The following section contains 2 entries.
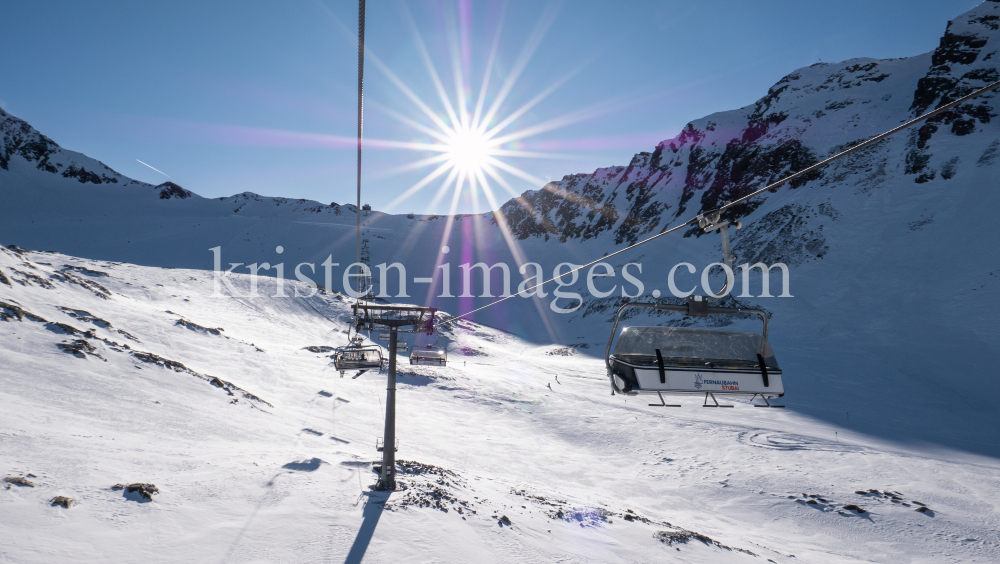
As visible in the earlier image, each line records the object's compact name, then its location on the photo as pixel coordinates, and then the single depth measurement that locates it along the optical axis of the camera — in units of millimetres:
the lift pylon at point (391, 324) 12352
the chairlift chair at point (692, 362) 6730
